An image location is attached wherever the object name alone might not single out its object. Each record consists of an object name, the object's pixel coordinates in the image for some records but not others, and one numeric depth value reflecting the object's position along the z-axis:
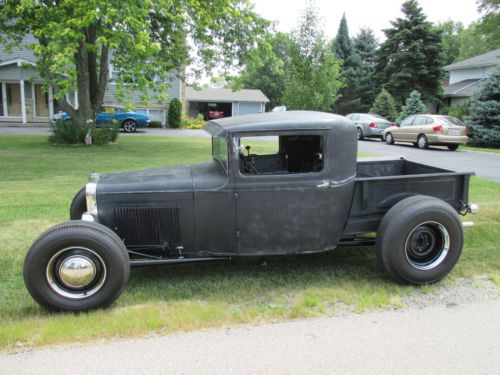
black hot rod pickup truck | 4.14
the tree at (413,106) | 28.41
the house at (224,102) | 46.09
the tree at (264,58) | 15.89
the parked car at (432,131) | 18.03
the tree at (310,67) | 24.72
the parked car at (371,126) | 22.92
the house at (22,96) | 27.62
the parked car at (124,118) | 25.91
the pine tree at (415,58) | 35.16
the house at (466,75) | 32.69
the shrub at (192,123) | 33.03
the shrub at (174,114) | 32.47
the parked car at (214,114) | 44.71
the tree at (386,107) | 32.28
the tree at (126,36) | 11.33
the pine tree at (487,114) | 20.75
